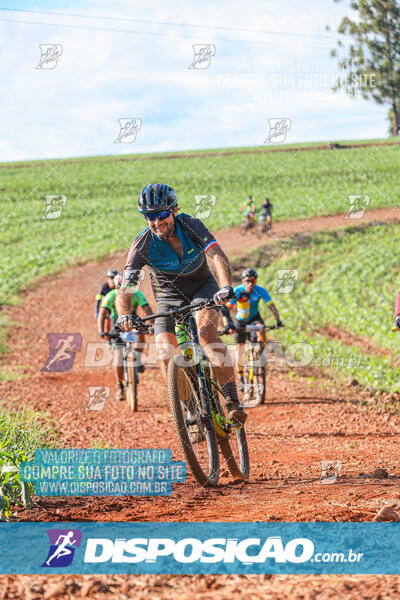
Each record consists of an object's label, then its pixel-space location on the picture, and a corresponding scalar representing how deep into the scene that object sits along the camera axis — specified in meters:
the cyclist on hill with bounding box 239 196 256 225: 31.69
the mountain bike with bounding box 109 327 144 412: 11.16
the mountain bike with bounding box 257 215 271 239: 31.77
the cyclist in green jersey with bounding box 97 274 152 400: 11.09
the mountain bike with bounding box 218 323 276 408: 11.55
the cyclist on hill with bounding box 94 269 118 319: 12.12
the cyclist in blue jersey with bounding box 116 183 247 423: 5.74
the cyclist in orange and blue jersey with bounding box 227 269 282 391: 11.63
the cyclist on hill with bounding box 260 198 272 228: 32.07
